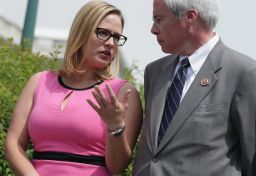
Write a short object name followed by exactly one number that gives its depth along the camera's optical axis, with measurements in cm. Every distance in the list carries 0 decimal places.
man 719
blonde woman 774
